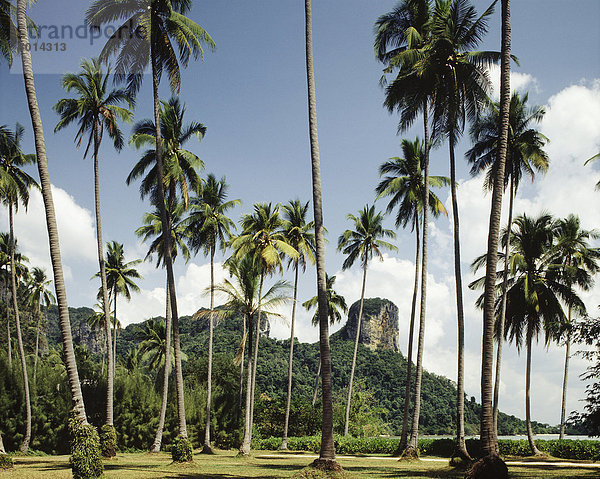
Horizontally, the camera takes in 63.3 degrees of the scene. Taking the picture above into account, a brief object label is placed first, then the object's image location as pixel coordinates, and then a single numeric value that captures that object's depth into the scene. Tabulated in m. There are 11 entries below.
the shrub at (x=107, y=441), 20.25
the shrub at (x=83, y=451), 12.06
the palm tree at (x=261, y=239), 28.78
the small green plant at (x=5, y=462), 15.72
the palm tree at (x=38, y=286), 44.28
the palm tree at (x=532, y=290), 26.50
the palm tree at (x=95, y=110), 22.44
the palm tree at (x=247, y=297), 26.17
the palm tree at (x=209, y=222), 29.48
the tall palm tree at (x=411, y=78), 20.23
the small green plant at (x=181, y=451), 18.19
